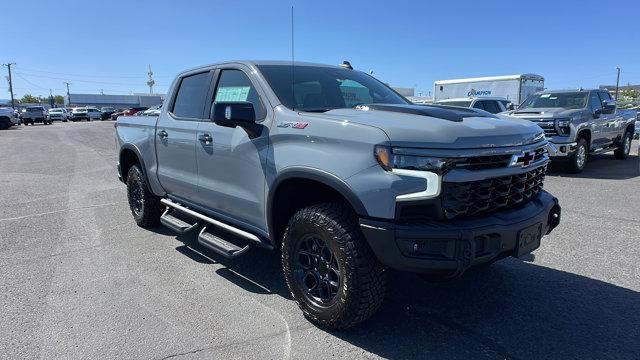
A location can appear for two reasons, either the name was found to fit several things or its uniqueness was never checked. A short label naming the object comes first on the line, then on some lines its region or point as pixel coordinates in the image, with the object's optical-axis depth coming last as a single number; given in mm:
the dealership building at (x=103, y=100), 106125
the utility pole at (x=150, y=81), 103662
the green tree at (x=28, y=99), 137500
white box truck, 20156
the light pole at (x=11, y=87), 89438
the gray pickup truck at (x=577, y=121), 9992
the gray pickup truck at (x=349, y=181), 2719
